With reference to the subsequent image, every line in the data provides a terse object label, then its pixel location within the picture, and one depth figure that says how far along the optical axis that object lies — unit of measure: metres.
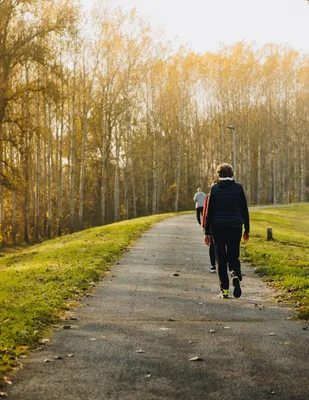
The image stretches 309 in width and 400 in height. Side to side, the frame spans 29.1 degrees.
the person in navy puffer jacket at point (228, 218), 8.99
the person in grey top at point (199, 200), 24.83
